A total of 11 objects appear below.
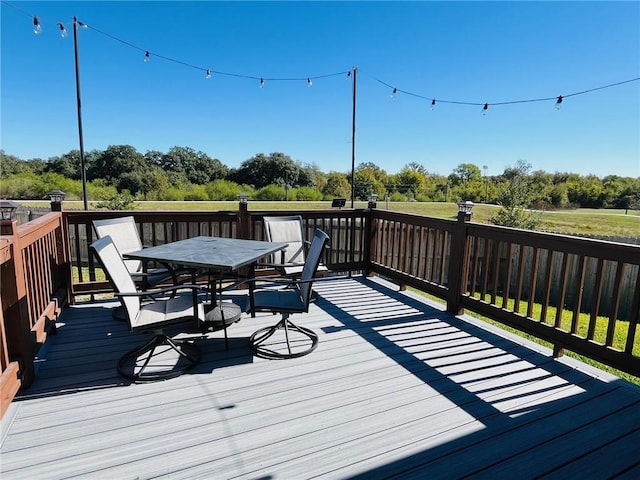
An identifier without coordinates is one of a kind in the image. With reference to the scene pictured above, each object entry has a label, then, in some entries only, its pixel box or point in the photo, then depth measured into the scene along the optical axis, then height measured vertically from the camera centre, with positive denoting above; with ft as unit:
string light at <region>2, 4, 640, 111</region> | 20.73 +8.46
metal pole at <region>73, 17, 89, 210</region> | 29.62 +8.69
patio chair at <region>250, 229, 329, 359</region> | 9.46 -3.06
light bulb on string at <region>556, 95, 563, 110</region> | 23.06 +5.85
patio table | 9.18 -1.94
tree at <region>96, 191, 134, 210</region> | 42.78 -2.64
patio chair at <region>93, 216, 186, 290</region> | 11.61 -2.11
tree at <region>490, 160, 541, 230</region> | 40.34 -1.48
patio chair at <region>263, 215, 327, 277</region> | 14.29 -1.92
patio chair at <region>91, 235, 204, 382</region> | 7.93 -3.02
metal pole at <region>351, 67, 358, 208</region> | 48.88 +6.84
